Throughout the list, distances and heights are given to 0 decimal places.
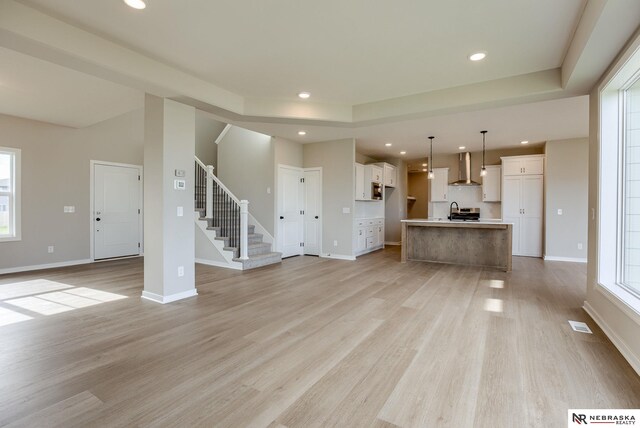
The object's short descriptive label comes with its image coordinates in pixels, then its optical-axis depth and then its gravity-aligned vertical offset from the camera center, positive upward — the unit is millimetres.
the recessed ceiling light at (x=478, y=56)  3388 +1779
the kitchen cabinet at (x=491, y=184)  7863 +740
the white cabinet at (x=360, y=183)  7477 +717
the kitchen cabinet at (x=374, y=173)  8008 +1044
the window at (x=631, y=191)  2844 +217
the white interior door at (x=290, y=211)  6824 -5
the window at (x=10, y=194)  5328 +259
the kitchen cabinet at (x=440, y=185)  8609 +772
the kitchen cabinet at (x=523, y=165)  7176 +1158
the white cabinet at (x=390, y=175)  8859 +1095
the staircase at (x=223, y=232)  5781 -446
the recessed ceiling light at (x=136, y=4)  2502 +1726
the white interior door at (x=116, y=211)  6527 -37
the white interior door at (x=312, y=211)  7149 -1
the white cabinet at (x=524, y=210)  7212 +65
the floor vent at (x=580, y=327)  2914 -1123
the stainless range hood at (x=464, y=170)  7771 +1164
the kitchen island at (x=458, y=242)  5730 -615
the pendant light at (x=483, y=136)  6094 +1618
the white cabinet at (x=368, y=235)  7220 -622
